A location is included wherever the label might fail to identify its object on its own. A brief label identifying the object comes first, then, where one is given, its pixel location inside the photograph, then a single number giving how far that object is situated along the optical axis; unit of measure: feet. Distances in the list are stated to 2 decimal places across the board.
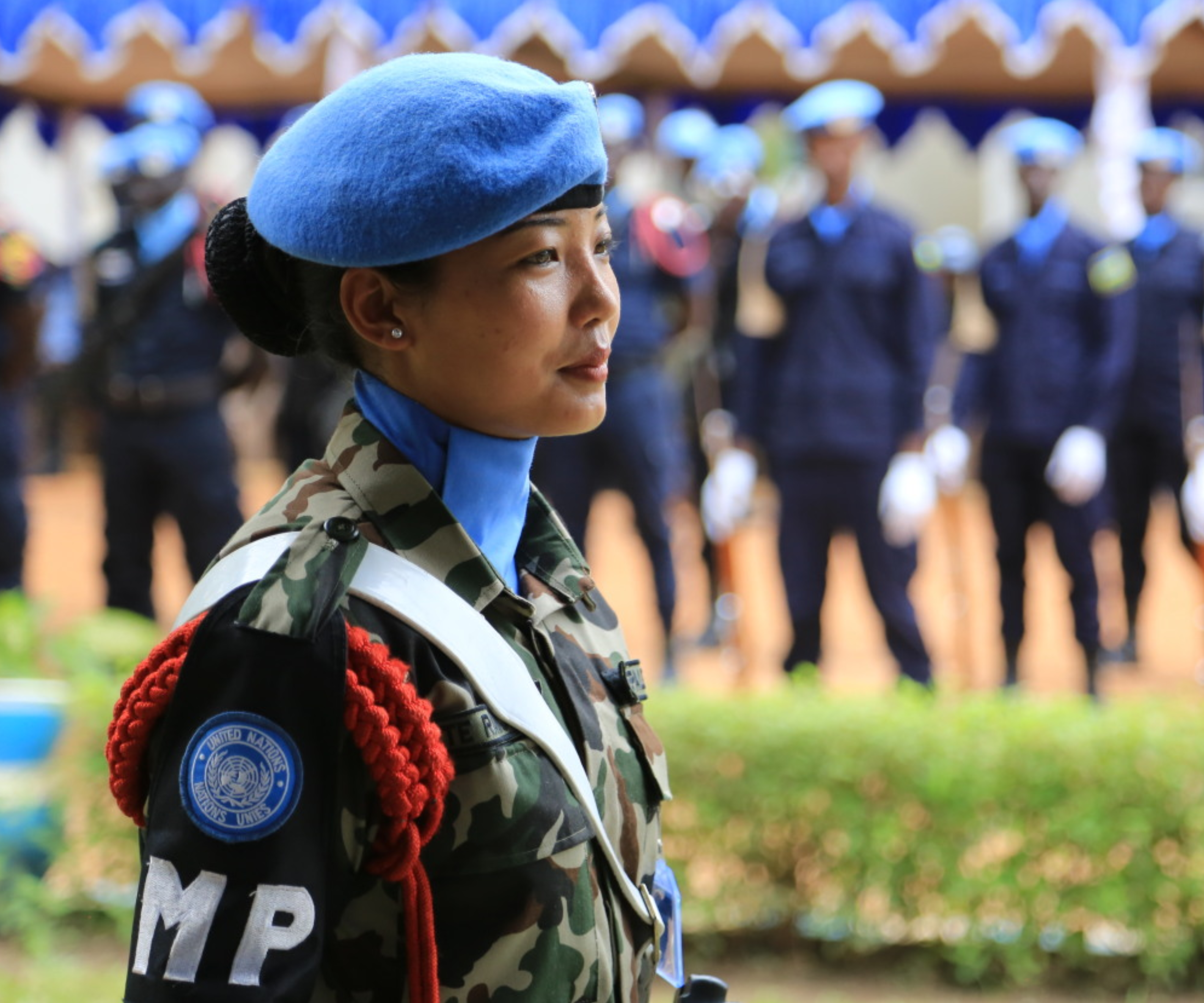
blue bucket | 23.08
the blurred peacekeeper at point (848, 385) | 35.17
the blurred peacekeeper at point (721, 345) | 43.24
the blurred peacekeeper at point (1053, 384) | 38.45
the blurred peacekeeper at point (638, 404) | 39.11
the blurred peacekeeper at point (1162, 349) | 40.86
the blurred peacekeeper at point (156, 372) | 36.88
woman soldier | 7.11
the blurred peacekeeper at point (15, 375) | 38.06
